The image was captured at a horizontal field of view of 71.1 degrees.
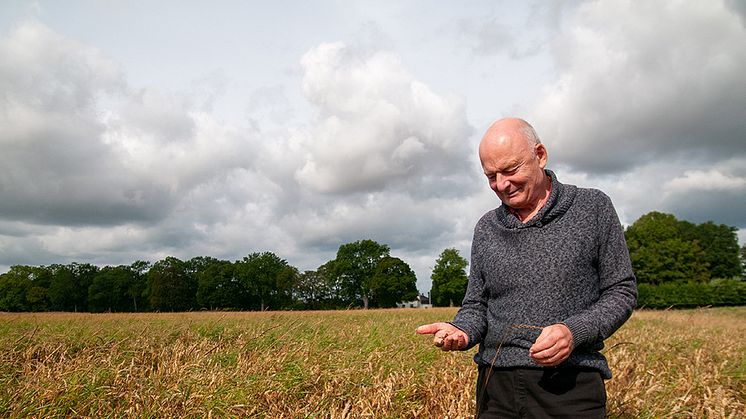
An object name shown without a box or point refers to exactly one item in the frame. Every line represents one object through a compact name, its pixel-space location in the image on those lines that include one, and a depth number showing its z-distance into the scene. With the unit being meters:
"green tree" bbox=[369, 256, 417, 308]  69.44
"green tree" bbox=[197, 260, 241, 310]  71.56
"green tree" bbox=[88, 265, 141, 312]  78.06
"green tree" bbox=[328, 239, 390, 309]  73.31
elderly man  2.28
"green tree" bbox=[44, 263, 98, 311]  78.06
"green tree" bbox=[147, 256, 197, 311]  69.81
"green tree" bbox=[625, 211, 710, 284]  58.41
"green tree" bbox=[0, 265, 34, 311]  77.12
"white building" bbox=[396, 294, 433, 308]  122.66
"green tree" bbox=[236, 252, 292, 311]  73.88
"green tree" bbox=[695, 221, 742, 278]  68.06
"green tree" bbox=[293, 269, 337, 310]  73.88
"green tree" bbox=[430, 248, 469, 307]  71.51
